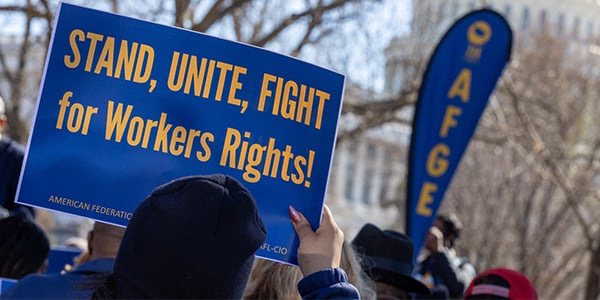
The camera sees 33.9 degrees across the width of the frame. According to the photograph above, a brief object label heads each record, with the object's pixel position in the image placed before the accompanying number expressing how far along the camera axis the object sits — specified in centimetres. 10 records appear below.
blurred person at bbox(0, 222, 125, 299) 268
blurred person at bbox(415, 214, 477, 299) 652
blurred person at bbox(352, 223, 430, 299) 445
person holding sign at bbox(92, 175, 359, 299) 212
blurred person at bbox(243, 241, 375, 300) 329
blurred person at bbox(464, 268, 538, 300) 458
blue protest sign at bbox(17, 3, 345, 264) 308
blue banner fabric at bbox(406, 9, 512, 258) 765
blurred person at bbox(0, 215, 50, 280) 456
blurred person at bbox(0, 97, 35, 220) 509
